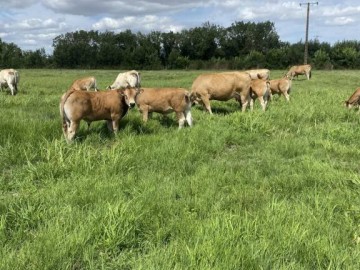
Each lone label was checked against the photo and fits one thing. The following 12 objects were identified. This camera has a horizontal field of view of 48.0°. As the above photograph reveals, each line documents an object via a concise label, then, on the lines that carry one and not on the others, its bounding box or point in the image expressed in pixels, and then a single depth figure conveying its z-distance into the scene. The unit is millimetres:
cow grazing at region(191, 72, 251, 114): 13289
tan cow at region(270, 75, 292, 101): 17391
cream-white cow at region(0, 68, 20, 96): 20219
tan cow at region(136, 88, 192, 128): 10875
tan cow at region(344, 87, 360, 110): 14066
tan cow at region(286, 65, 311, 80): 38812
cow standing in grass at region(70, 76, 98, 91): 18050
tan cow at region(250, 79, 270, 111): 14008
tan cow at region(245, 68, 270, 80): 22078
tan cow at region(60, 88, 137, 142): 8711
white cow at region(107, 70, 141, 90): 19328
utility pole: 54875
